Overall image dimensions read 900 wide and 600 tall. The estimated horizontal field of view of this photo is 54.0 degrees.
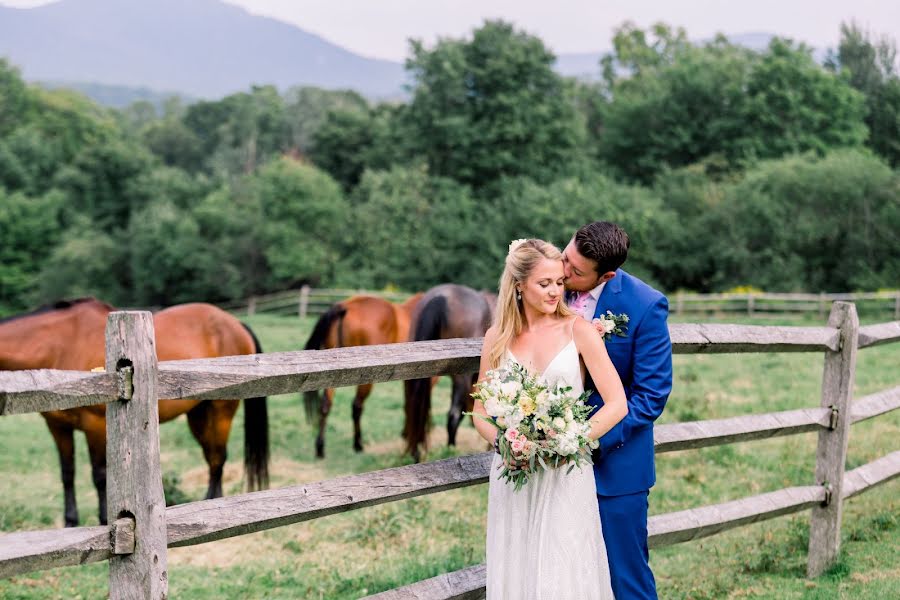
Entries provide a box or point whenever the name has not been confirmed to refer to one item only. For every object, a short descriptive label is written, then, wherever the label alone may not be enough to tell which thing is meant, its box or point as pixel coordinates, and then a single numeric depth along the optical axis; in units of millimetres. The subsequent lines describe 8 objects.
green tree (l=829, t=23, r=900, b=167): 46625
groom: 3134
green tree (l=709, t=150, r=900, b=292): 30031
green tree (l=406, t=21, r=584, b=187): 41812
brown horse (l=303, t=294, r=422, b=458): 9211
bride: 2996
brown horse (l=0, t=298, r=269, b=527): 6438
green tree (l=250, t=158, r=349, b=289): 43188
